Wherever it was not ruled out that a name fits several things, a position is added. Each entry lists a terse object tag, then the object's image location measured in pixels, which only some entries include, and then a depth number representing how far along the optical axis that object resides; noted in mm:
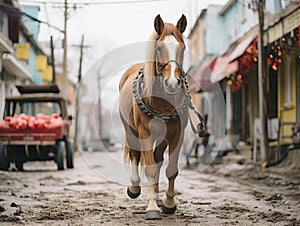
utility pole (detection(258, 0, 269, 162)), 15492
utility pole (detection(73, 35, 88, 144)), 40400
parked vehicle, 16516
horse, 6637
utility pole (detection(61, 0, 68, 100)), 30730
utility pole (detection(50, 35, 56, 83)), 29847
